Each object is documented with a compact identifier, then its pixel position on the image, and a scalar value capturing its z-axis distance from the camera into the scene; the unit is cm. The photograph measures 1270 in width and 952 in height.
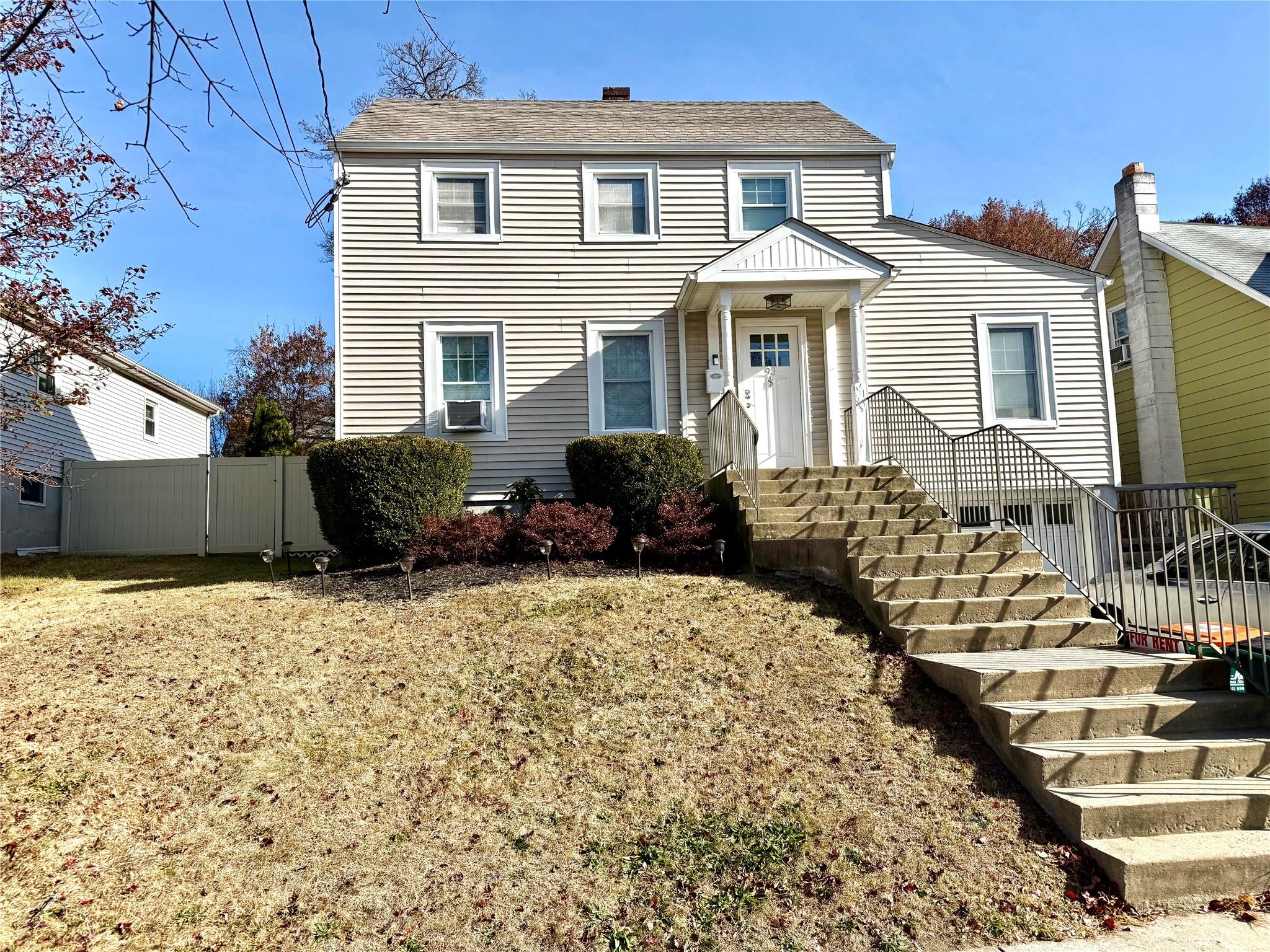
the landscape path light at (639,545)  834
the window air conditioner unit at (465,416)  1132
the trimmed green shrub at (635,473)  969
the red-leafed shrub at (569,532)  915
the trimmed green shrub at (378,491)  934
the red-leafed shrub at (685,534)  890
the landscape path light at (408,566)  814
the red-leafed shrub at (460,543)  930
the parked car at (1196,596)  562
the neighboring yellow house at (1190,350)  1236
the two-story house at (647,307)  1152
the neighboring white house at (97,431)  1370
